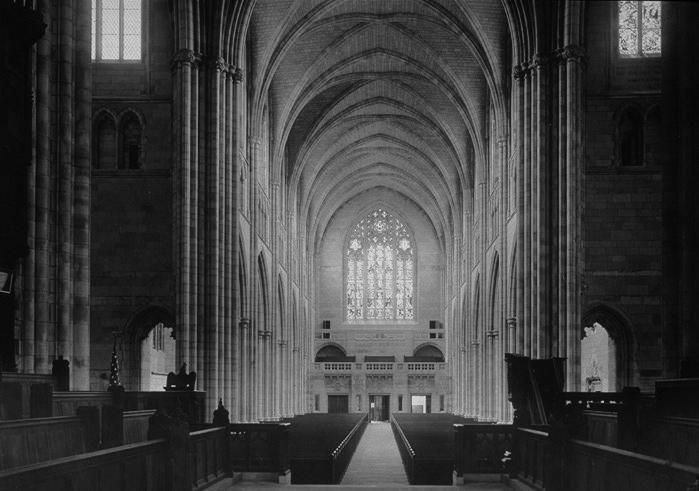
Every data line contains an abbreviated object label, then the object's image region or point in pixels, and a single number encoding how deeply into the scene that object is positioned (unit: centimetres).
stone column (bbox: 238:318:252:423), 3130
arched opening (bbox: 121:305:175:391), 2717
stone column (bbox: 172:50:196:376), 2594
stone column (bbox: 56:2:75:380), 1489
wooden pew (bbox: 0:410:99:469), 906
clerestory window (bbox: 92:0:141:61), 2809
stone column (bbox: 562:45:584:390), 2506
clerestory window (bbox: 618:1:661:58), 2778
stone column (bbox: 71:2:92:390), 1558
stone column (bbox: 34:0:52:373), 1440
